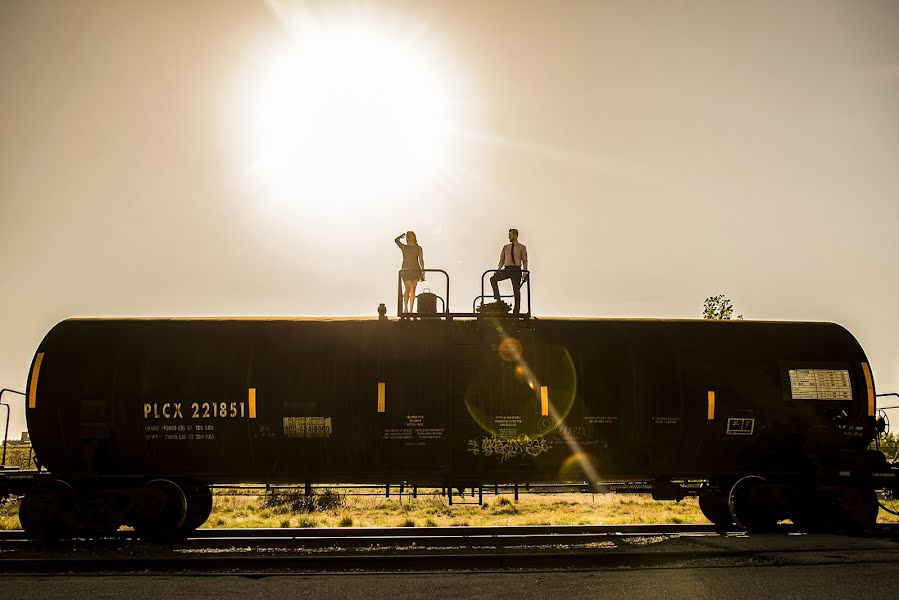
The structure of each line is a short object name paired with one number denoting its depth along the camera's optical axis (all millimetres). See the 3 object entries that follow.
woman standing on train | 12328
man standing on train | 12148
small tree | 41719
